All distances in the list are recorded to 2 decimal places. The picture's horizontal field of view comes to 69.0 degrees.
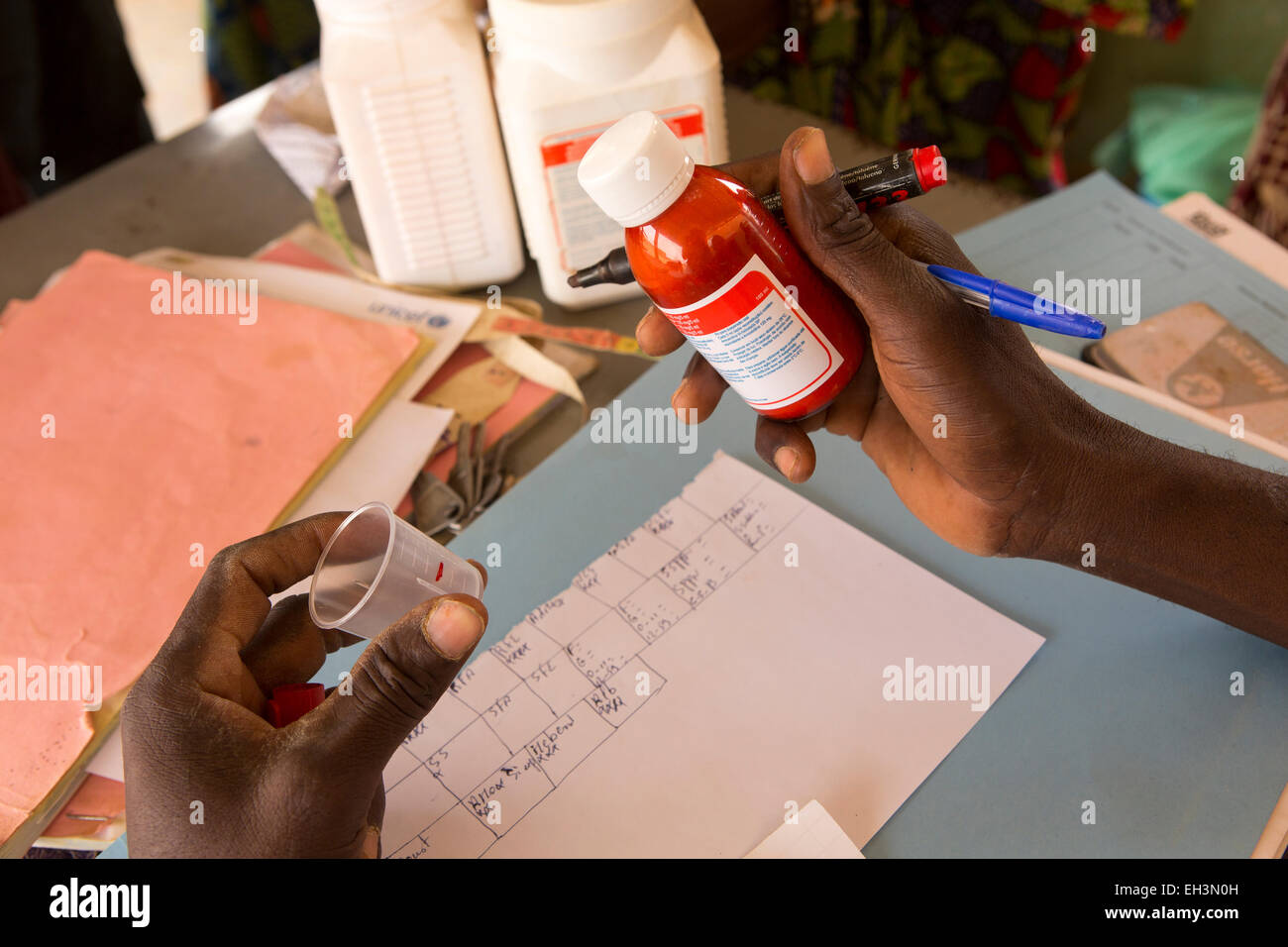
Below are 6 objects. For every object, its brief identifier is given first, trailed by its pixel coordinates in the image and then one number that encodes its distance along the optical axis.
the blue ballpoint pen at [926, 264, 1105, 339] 0.61
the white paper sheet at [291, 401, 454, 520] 0.91
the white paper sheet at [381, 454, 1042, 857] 0.65
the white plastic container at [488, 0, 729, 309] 0.89
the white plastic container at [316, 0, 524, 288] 0.94
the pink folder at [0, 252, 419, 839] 0.80
